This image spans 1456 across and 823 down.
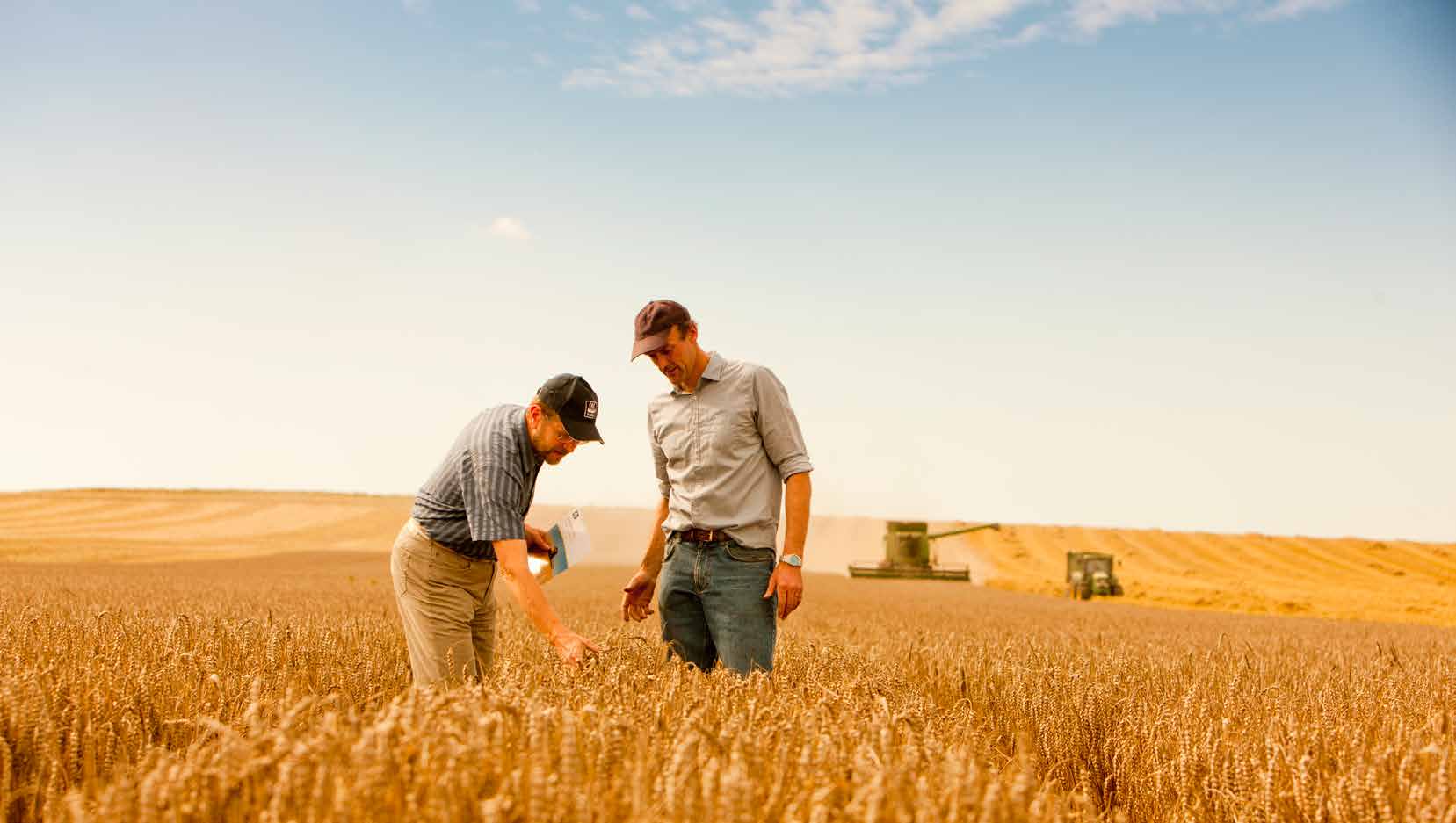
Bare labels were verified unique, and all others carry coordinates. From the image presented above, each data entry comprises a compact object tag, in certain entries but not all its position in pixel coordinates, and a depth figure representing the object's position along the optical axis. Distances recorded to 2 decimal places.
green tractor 27.72
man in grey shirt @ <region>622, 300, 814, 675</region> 4.12
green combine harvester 34.22
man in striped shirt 3.62
